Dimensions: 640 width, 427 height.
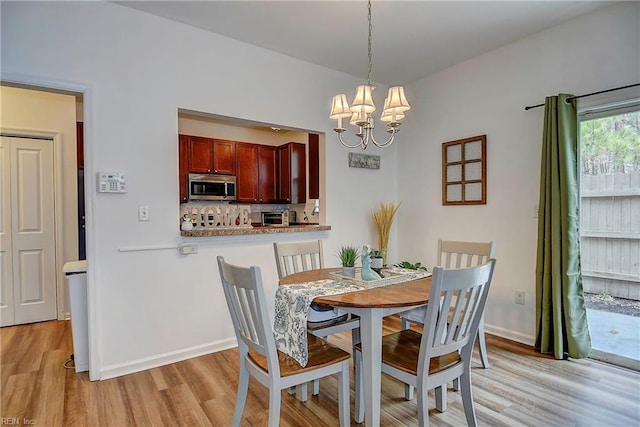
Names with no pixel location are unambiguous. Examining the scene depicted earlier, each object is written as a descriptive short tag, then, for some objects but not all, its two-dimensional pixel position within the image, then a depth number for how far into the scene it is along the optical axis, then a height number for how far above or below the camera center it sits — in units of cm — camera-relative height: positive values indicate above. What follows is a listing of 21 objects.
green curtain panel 266 -24
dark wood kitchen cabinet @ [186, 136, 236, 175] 482 +76
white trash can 252 -78
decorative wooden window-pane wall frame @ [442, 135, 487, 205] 340 +37
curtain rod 247 +86
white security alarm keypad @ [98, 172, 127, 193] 246 +19
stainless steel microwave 479 +30
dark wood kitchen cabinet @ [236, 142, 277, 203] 525 +55
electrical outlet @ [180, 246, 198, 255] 280 -33
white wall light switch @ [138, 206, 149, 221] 262 -3
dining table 165 -53
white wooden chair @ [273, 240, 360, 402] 222 -47
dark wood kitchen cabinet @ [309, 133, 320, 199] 435 +55
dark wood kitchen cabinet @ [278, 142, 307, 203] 530 +56
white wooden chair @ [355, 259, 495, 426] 150 -66
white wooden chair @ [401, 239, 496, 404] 223 -39
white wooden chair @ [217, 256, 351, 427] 152 -76
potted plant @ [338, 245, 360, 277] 221 -36
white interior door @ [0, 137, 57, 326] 362 -24
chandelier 213 +63
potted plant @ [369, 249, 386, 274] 232 -36
